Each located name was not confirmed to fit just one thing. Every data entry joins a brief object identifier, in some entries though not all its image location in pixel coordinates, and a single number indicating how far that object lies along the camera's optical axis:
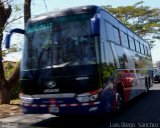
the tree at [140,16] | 39.60
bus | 9.36
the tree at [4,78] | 15.43
